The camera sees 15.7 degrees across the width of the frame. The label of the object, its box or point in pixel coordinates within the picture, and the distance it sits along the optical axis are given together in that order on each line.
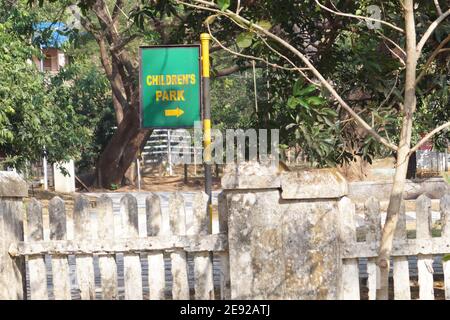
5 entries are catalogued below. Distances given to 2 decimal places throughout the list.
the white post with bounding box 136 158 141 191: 62.51
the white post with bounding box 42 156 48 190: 59.89
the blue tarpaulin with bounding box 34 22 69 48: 40.34
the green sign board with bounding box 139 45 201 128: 15.84
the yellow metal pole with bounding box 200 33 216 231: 14.74
